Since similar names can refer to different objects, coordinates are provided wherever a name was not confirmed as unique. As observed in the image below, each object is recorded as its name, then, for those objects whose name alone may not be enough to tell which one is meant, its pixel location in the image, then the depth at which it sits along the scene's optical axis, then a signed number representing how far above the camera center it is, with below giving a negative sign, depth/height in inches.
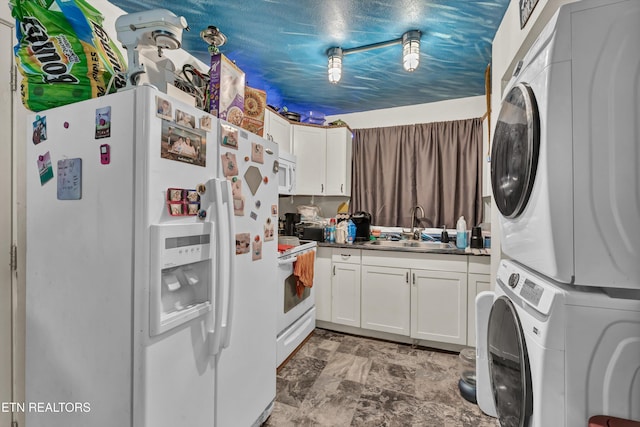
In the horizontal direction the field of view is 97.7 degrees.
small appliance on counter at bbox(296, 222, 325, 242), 119.2 -9.0
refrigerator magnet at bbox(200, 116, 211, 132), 46.3 +14.6
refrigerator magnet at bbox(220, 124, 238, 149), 50.4 +13.8
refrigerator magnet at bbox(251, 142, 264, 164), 59.2 +12.6
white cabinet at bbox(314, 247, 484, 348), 96.6 -29.7
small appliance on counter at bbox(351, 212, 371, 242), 123.1 -6.0
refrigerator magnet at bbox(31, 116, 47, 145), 45.0 +12.7
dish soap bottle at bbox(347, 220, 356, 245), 120.7 -8.1
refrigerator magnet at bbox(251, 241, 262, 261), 59.5 -8.6
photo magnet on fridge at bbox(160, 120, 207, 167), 39.9 +10.0
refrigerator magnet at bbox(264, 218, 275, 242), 64.4 -4.6
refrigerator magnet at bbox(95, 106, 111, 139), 39.4 +12.3
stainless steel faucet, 127.3 -3.4
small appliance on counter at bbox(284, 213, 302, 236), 127.6 -5.4
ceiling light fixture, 78.8 +48.4
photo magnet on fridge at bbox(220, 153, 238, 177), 50.8 +8.6
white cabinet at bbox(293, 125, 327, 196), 130.0 +24.9
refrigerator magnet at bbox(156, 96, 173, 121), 38.6 +14.3
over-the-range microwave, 104.3 +15.0
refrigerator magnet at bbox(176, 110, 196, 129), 41.9 +14.0
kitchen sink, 115.2 -13.1
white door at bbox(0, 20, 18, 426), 52.2 -2.9
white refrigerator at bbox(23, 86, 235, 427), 37.6 -7.9
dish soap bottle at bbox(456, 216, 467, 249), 107.5 -7.9
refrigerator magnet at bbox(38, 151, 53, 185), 44.5 +6.4
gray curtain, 121.1 +18.9
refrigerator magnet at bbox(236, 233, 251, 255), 54.9 -6.4
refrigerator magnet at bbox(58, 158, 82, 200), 41.8 +4.5
